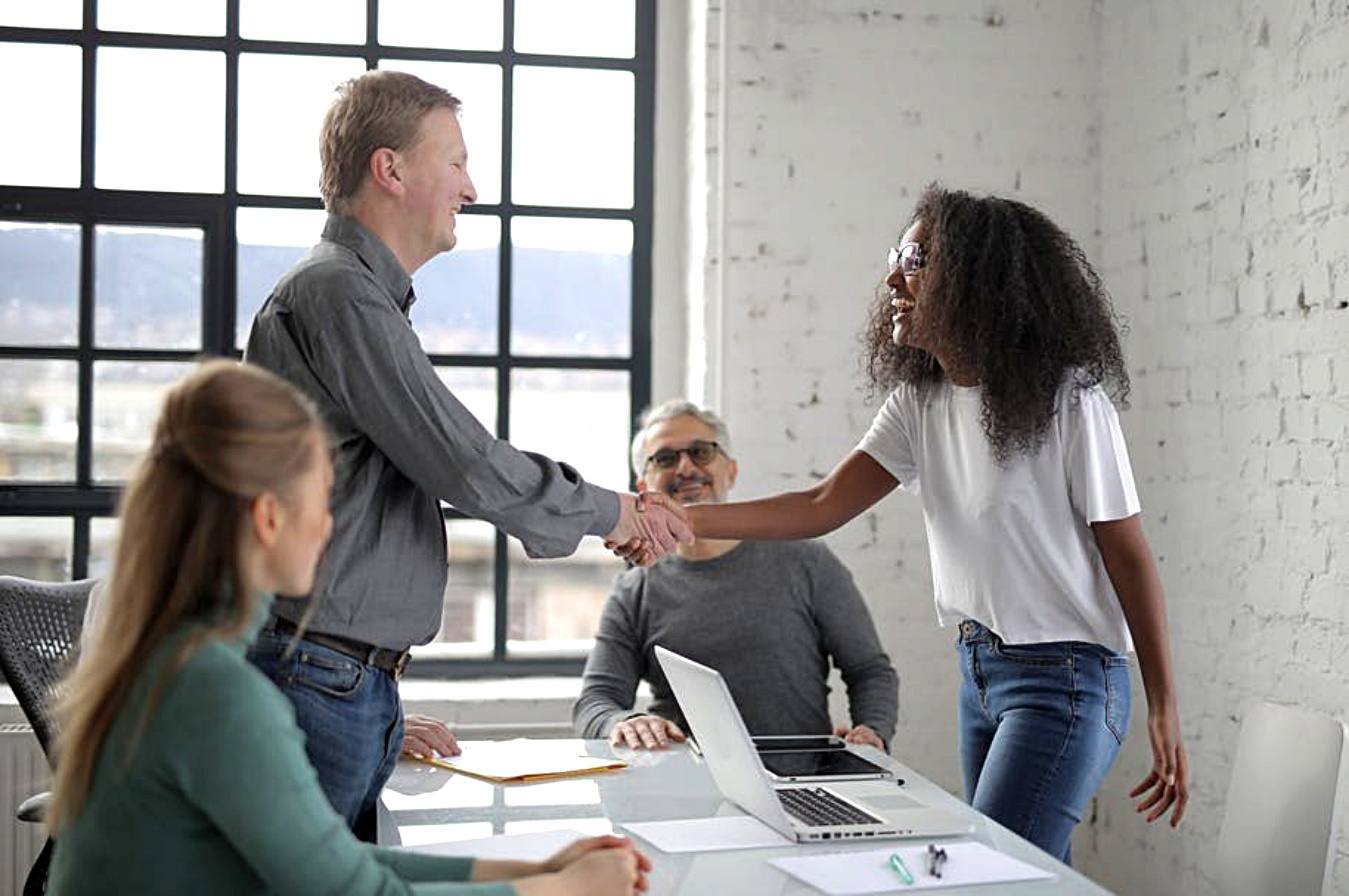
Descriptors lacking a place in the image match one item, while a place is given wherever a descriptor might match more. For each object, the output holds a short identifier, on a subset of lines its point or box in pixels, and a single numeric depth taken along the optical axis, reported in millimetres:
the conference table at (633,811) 1926
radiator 3848
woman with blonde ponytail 1347
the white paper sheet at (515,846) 1985
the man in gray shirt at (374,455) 2291
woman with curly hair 2469
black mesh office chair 2971
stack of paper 2615
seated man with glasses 3443
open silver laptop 2135
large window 4234
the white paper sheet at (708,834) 2098
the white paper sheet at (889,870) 1880
